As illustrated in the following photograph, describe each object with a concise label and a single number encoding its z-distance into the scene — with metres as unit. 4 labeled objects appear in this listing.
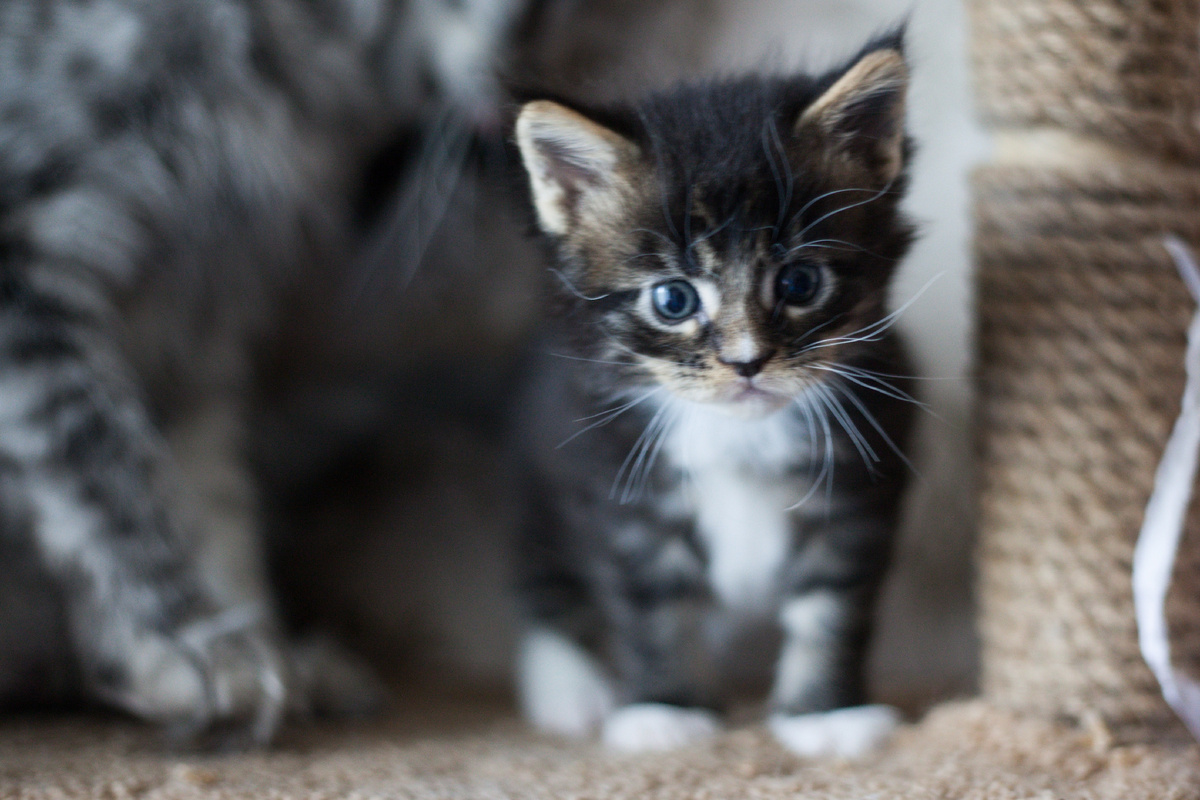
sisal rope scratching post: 0.72
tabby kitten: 0.69
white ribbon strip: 0.67
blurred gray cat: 0.76
